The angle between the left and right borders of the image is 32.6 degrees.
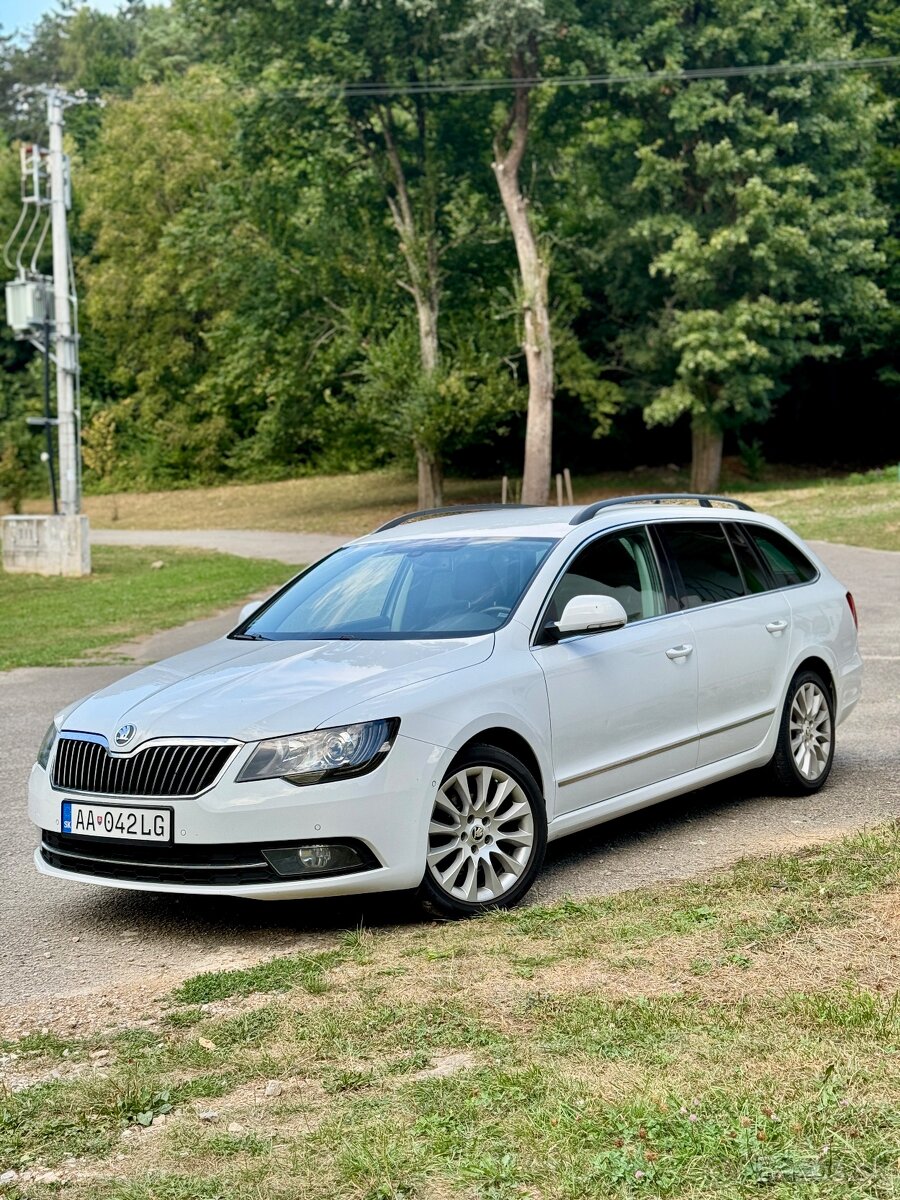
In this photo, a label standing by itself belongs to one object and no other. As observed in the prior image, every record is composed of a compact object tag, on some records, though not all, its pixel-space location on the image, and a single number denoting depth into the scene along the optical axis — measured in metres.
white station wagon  5.66
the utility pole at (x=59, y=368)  27.38
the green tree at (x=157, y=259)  59.72
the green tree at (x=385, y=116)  38.19
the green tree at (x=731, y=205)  38.75
